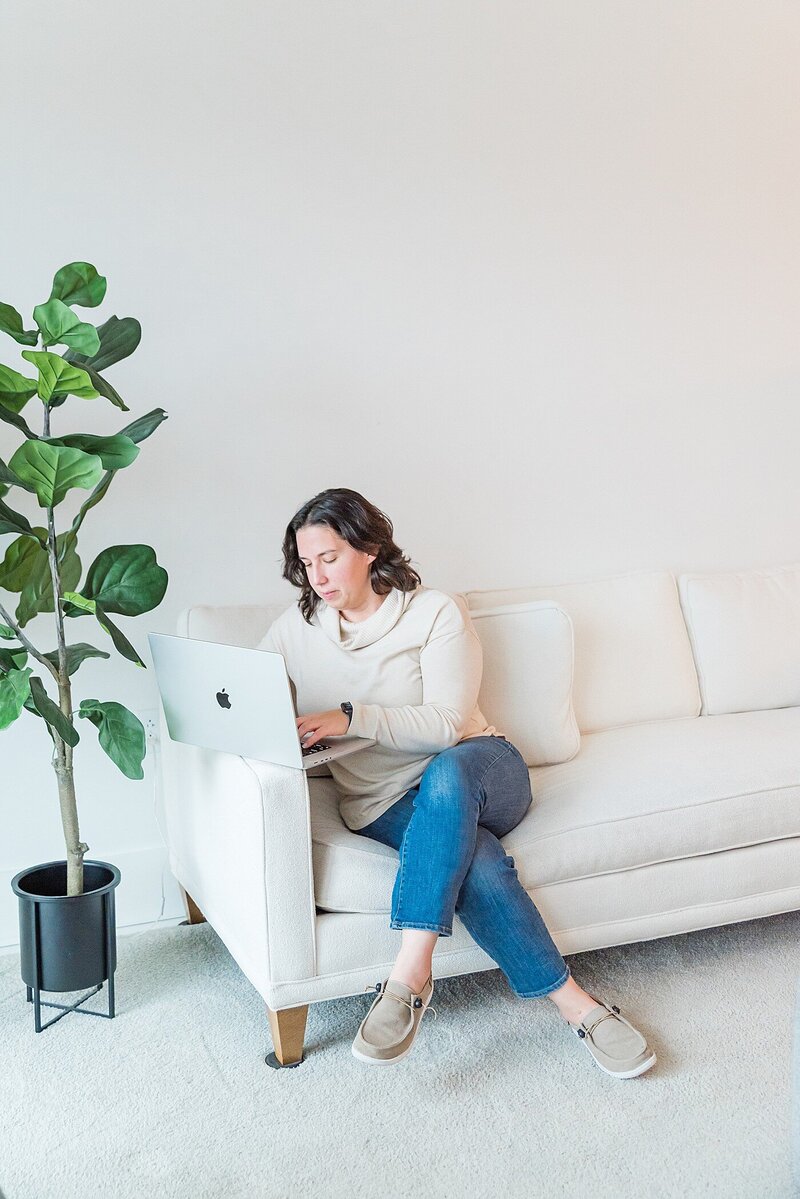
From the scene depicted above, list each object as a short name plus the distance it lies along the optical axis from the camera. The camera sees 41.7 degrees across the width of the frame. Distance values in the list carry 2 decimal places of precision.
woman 1.84
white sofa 1.90
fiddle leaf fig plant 1.88
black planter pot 2.08
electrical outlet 2.56
